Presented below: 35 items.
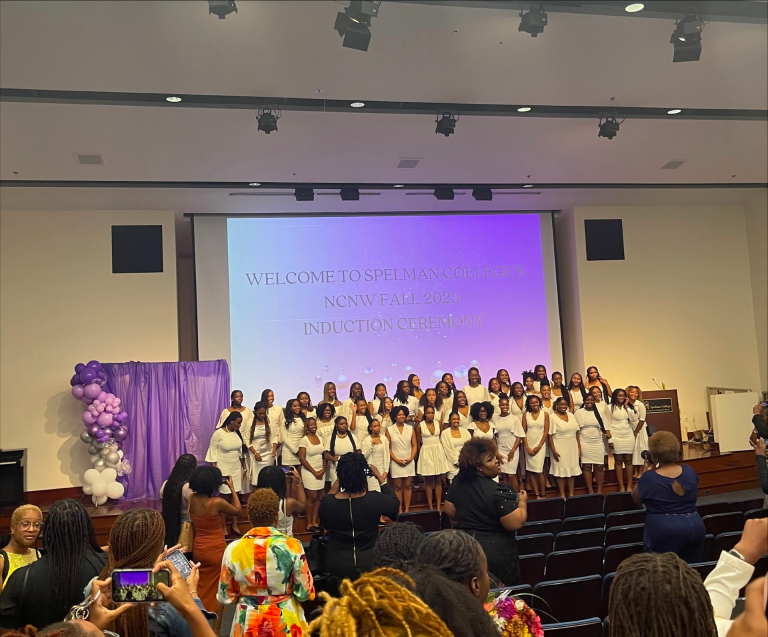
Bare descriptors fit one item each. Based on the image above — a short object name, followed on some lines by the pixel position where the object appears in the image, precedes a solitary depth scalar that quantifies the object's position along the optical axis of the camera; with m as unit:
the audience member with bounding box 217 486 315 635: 2.82
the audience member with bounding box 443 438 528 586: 3.55
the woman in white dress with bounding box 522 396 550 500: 8.48
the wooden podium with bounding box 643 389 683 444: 10.55
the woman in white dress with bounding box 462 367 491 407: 9.28
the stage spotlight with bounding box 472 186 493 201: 10.05
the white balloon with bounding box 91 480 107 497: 8.91
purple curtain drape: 9.55
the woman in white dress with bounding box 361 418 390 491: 7.95
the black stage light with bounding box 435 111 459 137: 7.34
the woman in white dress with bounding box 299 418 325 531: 7.98
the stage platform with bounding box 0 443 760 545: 8.69
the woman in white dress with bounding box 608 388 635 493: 8.68
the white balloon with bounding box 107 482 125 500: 8.98
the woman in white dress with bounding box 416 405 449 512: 8.25
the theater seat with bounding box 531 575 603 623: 3.52
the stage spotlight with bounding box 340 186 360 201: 9.75
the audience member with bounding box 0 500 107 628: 2.42
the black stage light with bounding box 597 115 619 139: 7.64
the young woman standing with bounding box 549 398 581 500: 8.50
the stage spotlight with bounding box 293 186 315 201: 9.52
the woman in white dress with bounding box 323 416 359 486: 7.78
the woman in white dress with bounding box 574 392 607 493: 8.64
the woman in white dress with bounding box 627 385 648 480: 8.74
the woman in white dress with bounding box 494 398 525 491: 8.39
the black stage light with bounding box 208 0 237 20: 4.85
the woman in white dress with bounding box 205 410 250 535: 8.12
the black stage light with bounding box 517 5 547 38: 5.33
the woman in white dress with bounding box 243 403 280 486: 8.38
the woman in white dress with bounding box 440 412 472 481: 8.10
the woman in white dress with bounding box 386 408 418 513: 8.17
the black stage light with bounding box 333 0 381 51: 4.98
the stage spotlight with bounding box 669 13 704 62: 5.57
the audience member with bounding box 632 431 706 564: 3.92
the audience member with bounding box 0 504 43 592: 3.14
